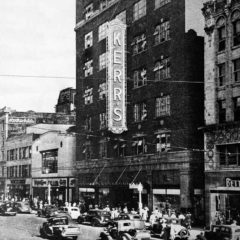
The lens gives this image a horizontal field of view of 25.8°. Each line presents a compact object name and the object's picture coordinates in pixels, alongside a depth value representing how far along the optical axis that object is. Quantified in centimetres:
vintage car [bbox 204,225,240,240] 2822
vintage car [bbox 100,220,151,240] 2985
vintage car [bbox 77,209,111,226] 4281
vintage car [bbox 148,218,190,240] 3244
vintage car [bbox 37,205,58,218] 5015
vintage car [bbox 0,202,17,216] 5653
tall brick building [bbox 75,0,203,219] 4697
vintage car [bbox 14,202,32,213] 6128
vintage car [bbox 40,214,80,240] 3375
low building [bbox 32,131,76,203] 7200
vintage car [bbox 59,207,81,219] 5019
